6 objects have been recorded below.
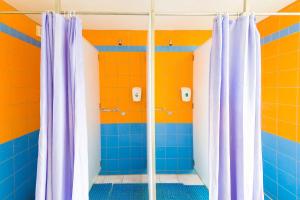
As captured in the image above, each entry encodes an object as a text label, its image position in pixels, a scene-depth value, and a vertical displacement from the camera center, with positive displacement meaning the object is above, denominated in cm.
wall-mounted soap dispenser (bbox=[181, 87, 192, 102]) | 283 +3
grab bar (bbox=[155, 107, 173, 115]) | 299 -20
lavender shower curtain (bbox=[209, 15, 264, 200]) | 137 -10
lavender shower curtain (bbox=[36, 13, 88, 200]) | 132 -9
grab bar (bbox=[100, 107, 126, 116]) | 295 -19
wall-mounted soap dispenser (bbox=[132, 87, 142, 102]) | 283 +4
